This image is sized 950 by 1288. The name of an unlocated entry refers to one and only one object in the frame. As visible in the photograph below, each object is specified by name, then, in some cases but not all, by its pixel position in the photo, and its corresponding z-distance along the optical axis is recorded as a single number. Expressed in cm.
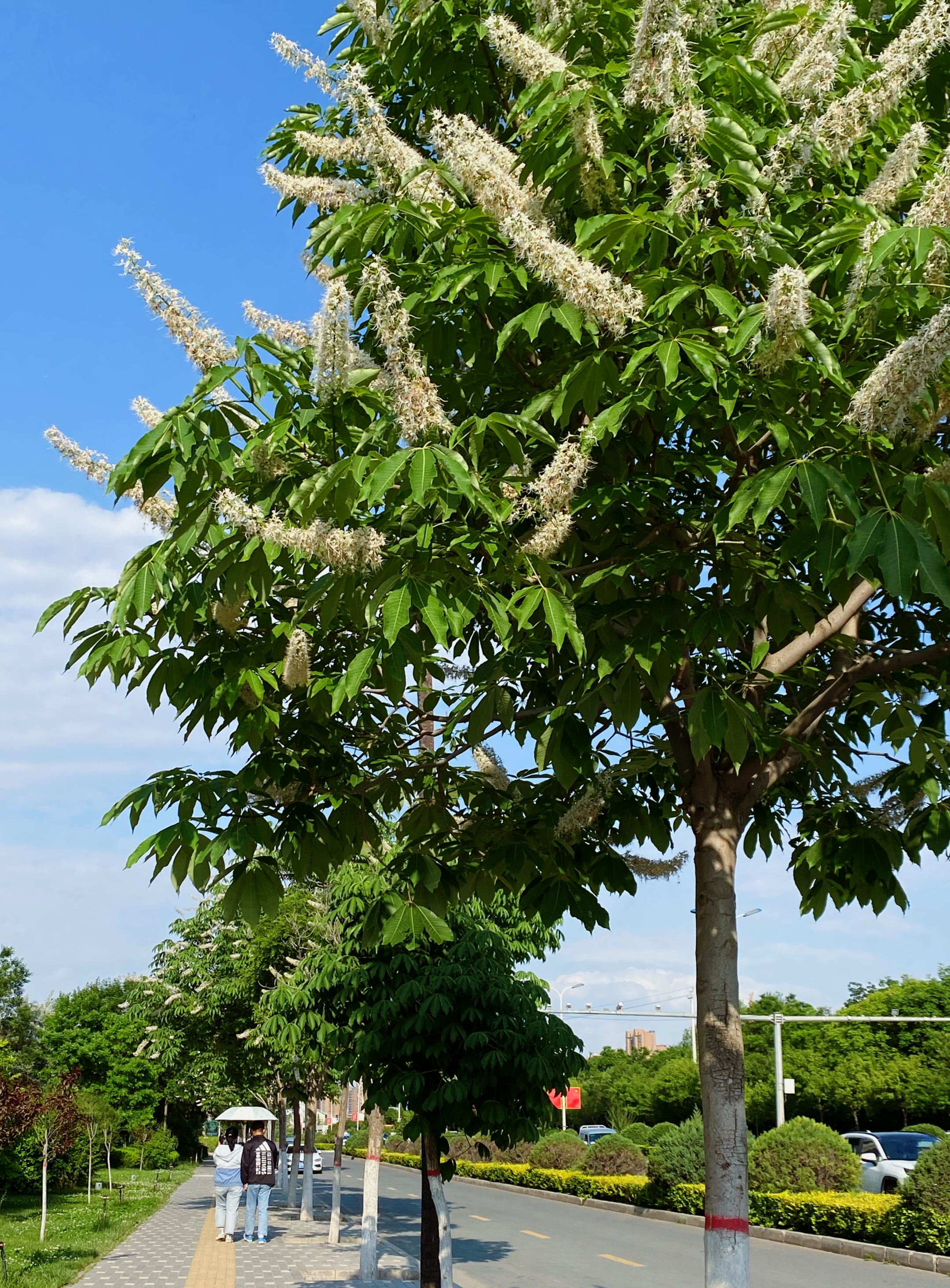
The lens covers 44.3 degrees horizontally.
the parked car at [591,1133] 4534
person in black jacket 1722
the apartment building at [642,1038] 17638
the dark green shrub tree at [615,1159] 2769
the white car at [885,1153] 2323
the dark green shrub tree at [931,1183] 1527
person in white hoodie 1761
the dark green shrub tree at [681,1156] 2159
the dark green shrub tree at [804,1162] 1975
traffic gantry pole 3003
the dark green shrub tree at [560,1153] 3055
